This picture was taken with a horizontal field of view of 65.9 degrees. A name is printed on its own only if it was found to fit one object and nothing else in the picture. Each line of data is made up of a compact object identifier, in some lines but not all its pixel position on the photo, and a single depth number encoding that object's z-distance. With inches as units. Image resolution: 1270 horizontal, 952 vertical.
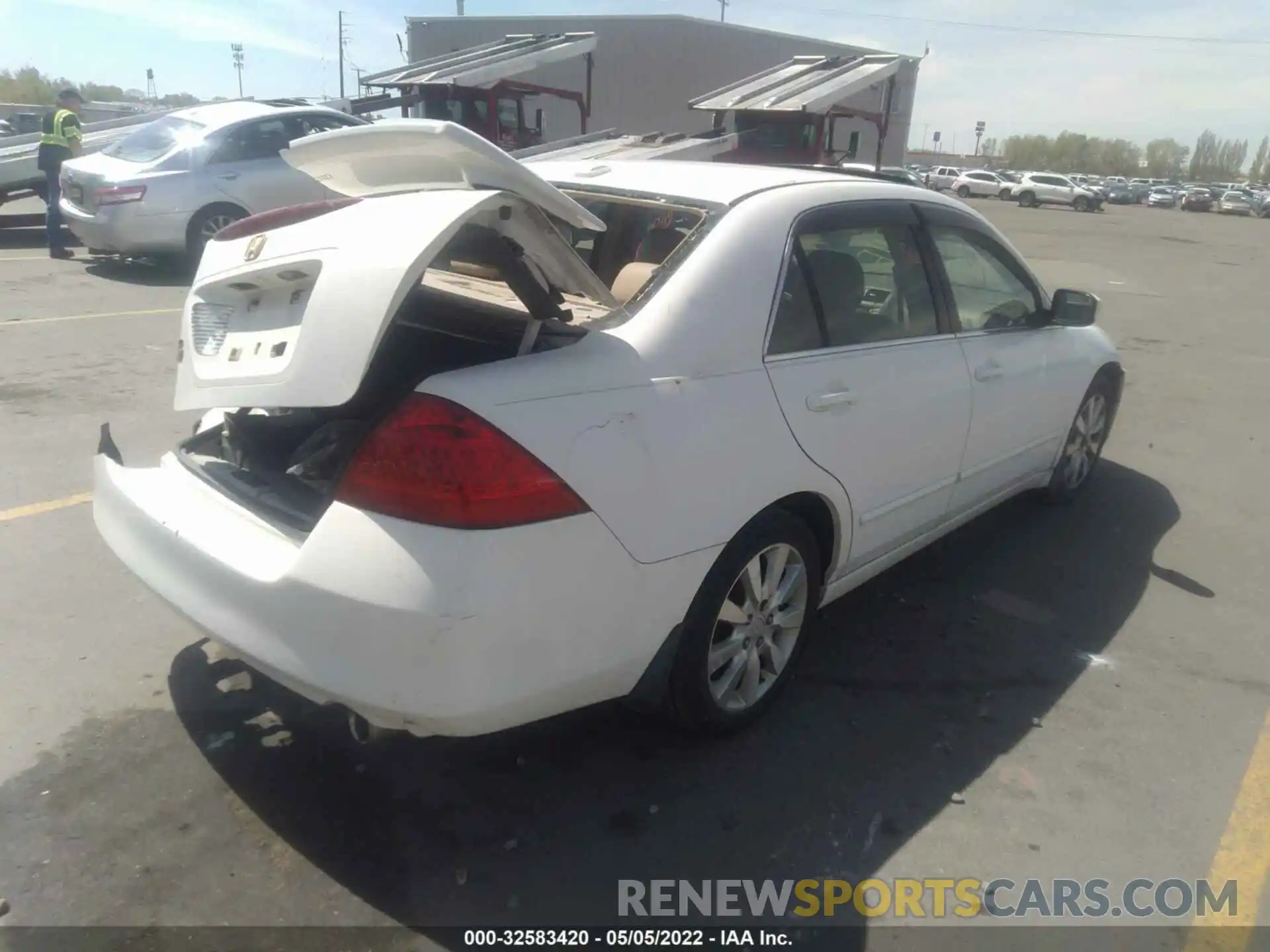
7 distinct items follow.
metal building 1526.8
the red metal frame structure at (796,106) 535.8
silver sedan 399.2
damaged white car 86.8
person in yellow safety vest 451.5
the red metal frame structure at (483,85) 605.9
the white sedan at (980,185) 1969.7
